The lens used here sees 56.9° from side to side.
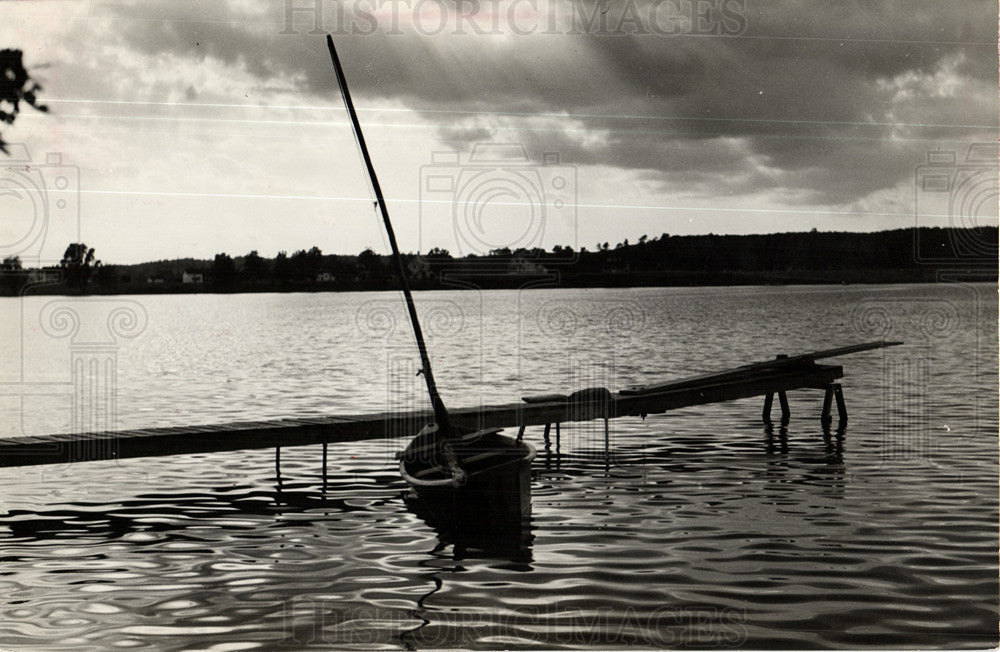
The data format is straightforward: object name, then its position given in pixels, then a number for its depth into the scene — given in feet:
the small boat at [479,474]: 43.78
